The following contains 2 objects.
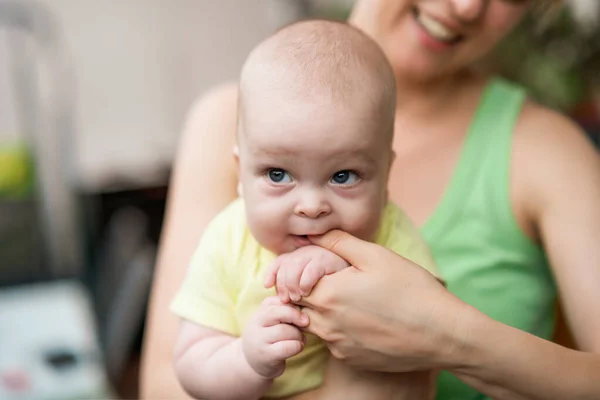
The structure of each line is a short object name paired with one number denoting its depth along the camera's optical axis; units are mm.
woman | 1004
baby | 725
